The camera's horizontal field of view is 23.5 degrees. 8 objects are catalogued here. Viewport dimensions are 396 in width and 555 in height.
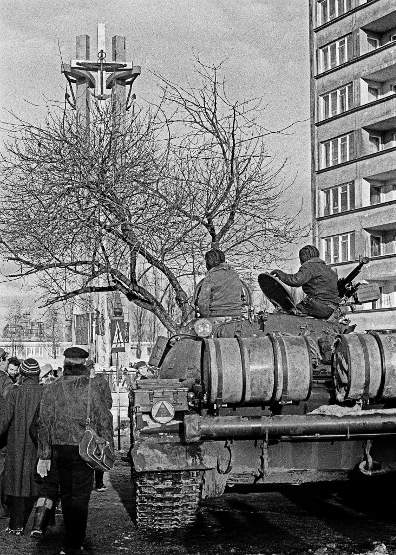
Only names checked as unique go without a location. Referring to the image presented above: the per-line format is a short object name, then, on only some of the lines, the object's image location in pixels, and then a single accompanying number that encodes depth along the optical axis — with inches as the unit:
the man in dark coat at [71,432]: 281.1
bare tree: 497.4
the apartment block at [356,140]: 1697.8
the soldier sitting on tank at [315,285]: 382.6
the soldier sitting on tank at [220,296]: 378.0
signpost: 751.7
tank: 277.3
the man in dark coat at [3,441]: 366.0
